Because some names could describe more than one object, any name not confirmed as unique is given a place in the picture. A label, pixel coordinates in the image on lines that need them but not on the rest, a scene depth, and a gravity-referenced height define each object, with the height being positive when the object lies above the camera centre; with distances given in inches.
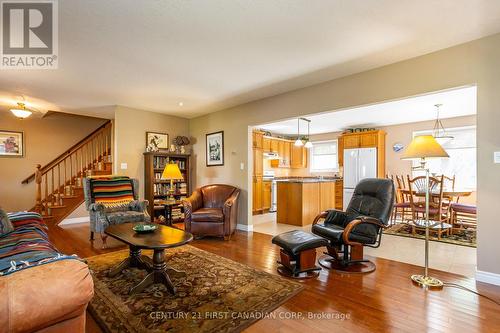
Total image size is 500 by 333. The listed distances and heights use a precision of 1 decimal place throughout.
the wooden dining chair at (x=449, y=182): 210.4 -15.5
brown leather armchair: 164.9 -33.6
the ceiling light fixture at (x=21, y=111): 174.9 +38.5
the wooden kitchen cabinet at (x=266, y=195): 279.1 -33.5
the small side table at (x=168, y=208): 193.9 -33.3
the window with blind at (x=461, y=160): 223.5 +4.9
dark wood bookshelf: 209.2 -12.4
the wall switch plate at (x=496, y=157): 100.5 +3.3
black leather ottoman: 106.9 -39.4
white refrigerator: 260.7 -0.6
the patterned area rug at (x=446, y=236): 158.1 -48.5
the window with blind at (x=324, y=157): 311.0 +11.1
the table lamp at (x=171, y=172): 189.6 -4.9
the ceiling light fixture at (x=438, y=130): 238.4 +34.1
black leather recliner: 114.1 -29.2
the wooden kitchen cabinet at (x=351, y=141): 275.1 +27.4
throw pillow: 93.7 -22.4
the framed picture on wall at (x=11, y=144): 227.9 +20.7
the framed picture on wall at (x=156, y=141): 219.2 +22.3
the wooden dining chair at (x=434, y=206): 169.4 -29.6
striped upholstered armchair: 152.3 -24.6
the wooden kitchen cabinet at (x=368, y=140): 262.2 +27.1
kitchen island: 211.0 -30.4
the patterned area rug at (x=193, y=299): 73.5 -46.6
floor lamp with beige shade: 96.7 +4.4
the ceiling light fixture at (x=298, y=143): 243.6 +22.3
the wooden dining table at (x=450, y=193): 171.9 -19.2
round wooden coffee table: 90.8 -28.8
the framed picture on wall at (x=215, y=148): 217.0 +15.3
